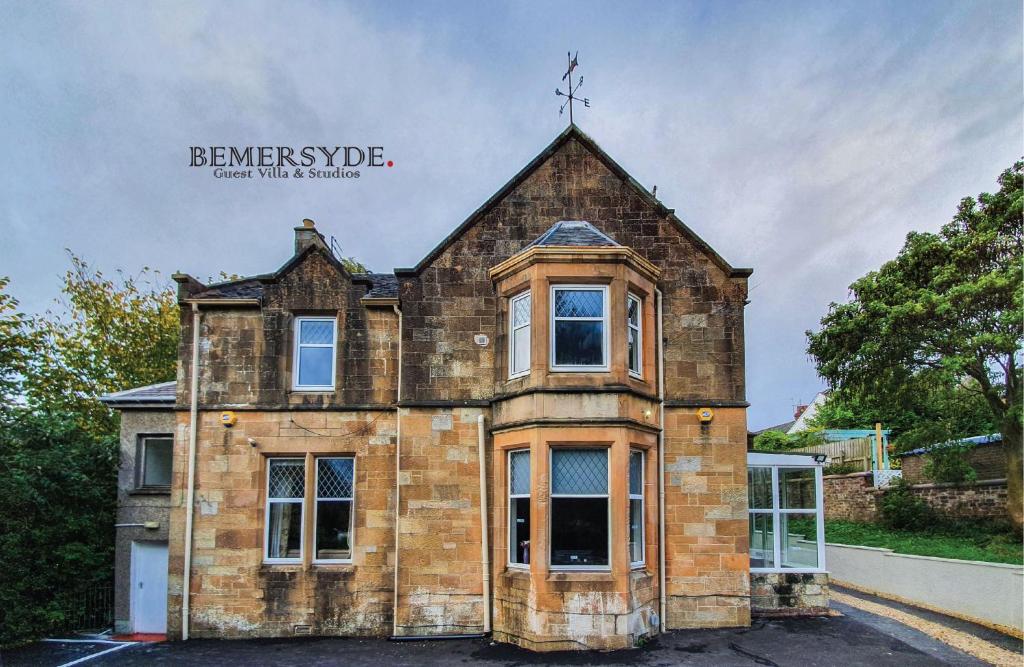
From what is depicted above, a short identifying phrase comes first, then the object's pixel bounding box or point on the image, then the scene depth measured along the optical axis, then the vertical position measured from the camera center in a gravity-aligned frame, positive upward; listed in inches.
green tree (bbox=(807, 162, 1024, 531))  618.8 +108.6
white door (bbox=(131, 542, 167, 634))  555.5 -143.9
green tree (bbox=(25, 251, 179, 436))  959.6 +109.1
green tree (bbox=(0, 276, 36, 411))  547.5 +55.4
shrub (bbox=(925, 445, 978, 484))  708.0 -48.2
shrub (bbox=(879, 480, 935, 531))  765.3 -107.1
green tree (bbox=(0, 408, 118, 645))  511.2 -84.1
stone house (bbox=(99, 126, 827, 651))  456.8 -15.6
